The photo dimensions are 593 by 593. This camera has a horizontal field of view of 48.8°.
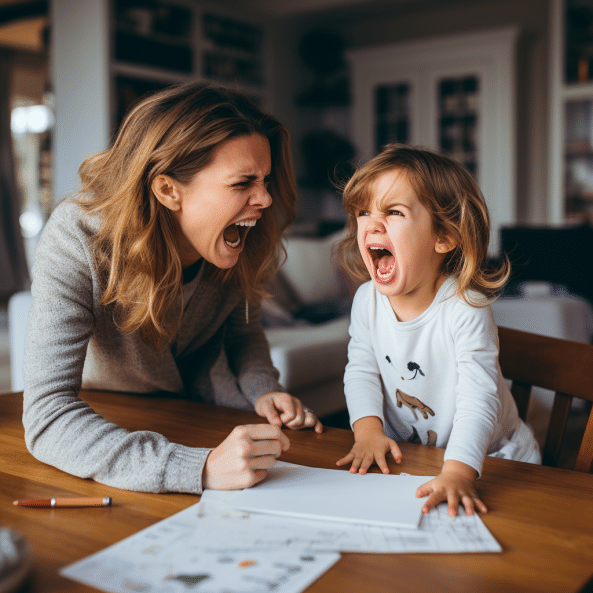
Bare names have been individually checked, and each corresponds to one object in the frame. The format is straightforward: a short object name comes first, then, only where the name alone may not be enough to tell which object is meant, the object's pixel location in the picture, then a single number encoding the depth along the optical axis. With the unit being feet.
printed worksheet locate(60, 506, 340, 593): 1.87
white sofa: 8.63
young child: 3.54
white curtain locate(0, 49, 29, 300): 21.65
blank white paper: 2.36
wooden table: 1.92
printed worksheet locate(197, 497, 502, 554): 2.12
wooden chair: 3.53
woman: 2.73
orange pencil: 2.43
